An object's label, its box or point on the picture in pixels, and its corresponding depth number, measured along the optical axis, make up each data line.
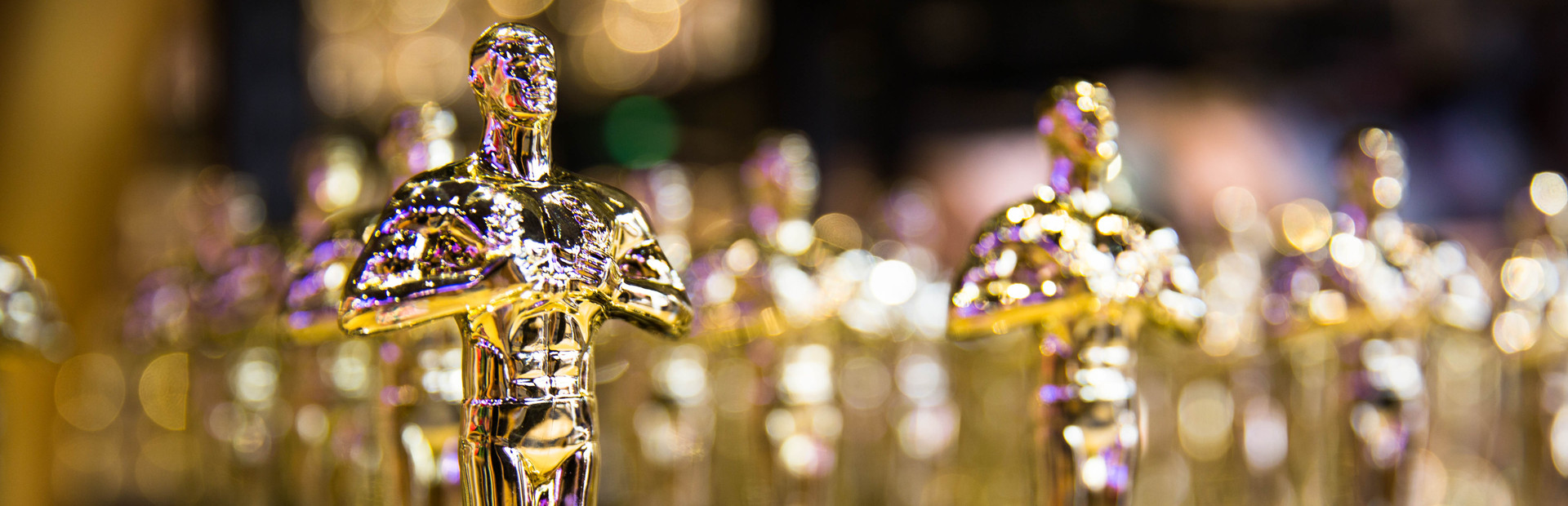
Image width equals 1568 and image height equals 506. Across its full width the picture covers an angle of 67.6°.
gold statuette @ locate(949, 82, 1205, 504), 0.50
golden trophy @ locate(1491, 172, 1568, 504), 0.82
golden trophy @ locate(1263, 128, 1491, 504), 0.66
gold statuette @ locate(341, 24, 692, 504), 0.39
